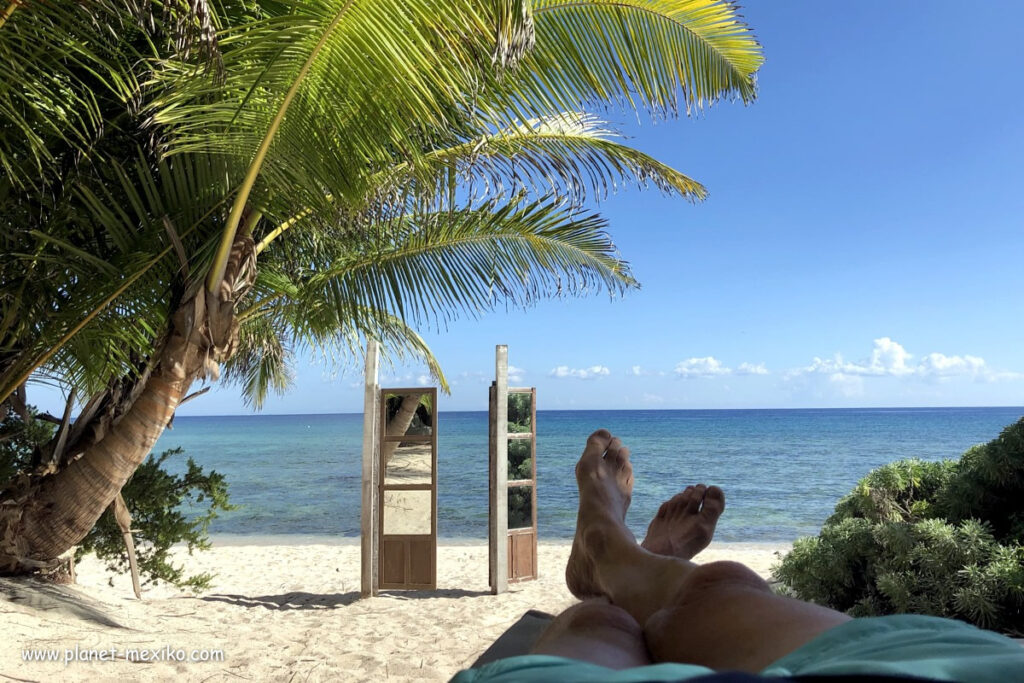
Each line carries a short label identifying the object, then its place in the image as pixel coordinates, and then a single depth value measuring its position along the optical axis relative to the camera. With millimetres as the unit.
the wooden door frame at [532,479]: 5266
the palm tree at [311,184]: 1845
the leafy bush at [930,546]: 2594
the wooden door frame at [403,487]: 5035
